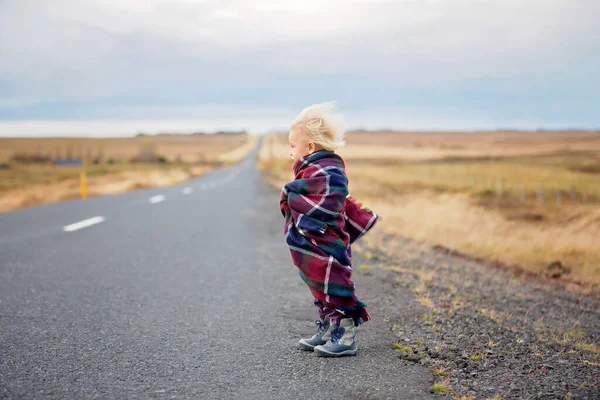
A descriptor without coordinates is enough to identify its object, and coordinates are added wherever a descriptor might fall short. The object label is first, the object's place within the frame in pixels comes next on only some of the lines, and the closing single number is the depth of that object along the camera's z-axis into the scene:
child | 3.33
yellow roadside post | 19.34
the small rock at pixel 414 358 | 3.49
